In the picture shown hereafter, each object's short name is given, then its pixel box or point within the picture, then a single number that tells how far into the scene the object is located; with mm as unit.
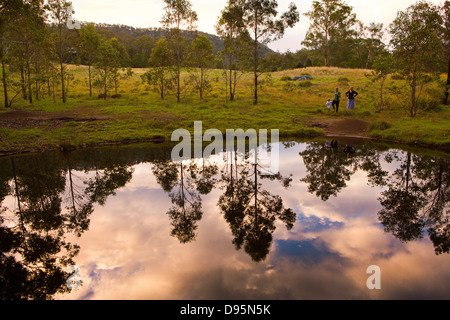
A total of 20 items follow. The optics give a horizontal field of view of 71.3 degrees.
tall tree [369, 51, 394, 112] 30991
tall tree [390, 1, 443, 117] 27250
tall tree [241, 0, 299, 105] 34531
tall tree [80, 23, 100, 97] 42281
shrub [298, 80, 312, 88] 46462
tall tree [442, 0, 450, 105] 32328
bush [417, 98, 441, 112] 30875
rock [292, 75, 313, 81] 51878
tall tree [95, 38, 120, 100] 40000
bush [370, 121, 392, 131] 25934
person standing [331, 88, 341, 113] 30812
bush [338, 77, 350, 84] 47238
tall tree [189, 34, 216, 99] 39188
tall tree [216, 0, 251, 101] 35000
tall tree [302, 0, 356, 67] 64250
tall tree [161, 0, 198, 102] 36050
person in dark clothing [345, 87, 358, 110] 29859
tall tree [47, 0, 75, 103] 34219
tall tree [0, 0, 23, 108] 25703
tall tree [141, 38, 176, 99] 39125
